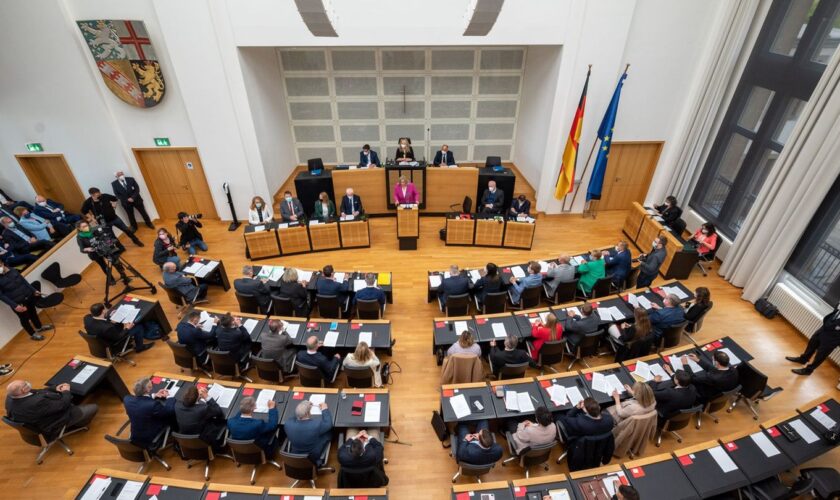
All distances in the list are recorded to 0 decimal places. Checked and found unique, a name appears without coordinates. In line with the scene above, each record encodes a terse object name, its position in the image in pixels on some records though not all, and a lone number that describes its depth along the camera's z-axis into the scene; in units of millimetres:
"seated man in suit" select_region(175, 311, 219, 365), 6570
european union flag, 10258
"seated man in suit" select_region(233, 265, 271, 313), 7730
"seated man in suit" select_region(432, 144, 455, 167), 11922
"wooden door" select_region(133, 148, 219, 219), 11023
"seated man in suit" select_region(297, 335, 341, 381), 6066
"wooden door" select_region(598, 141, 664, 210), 11500
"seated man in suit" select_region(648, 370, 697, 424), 5605
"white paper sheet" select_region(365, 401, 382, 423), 5492
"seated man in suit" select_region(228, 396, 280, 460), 5117
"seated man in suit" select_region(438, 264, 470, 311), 7719
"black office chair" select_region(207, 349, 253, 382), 6395
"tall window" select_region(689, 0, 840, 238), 8016
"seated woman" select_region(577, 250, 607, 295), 8203
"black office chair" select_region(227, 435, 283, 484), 5090
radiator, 7730
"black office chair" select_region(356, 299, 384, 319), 7492
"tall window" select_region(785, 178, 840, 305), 7711
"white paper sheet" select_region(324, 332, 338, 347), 6703
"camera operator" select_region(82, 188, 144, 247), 10078
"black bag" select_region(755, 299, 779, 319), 8445
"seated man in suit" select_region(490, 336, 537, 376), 6050
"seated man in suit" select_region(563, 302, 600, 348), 6762
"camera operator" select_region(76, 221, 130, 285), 8484
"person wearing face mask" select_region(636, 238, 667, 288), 8336
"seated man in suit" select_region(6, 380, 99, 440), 5438
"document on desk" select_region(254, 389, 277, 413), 5582
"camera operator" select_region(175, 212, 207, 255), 9977
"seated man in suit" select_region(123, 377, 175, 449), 5277
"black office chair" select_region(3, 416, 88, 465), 5598
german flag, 10431
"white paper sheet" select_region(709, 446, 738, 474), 5016
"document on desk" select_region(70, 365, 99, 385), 6250
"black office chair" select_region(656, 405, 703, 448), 5617
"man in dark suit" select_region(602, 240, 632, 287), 8422
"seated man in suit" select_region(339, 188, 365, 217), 10665
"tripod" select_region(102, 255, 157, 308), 8844
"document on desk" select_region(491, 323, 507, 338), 6887
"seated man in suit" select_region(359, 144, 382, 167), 11727
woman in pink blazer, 10672
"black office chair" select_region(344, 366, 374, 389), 6070
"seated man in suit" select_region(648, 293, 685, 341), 6867
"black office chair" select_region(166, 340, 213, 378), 6551
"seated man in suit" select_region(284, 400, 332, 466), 5078
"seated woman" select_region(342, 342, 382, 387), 6008
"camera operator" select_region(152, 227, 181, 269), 9062
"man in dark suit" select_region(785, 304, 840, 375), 6812
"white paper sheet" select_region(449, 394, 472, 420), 5547
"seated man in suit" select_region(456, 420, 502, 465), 4797
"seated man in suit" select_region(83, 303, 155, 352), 6930
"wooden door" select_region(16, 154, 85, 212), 10578
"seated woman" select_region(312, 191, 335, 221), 10380
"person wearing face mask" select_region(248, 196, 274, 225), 10258
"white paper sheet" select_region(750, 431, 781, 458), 5195
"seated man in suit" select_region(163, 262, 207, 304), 7973
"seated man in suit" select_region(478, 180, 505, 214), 10820
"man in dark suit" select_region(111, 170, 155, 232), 10656
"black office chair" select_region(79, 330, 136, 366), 7047
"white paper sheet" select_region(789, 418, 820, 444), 5371
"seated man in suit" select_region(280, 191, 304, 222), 10418
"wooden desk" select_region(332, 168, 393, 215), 11341
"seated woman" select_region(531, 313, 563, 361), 6498
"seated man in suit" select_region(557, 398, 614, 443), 5137
